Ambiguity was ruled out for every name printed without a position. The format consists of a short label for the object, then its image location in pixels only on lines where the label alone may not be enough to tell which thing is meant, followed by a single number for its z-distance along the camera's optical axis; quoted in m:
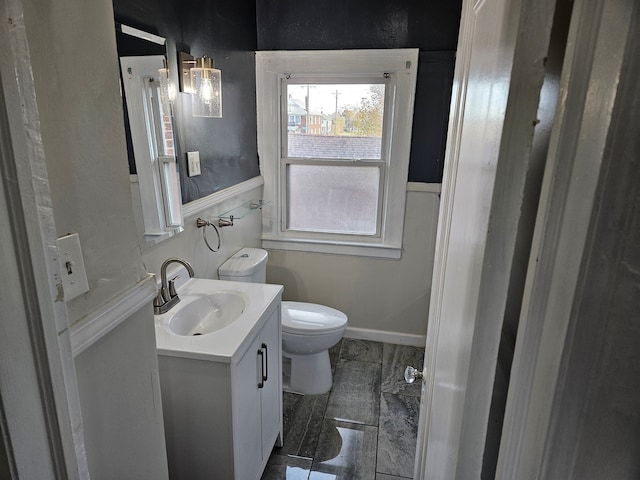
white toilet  2.20
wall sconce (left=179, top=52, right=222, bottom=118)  1.79
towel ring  1.93
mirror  1.44
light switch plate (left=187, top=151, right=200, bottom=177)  1.85
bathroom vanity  1.32
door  0.43
